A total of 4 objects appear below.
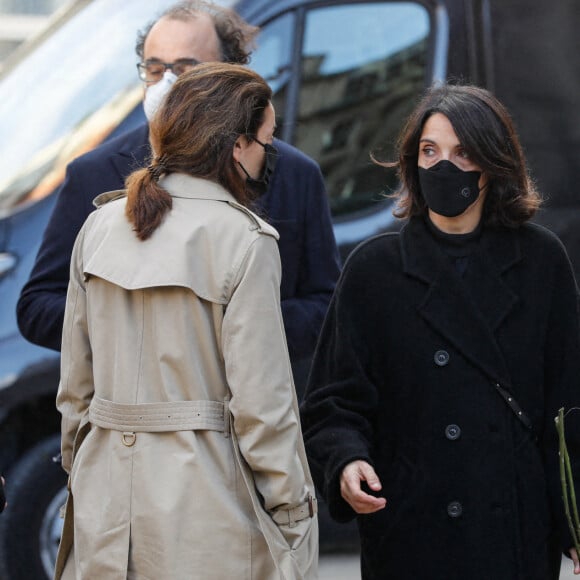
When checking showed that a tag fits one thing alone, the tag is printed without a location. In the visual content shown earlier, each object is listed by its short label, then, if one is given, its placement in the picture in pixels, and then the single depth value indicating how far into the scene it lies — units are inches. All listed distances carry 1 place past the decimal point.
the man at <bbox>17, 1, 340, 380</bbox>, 297.1
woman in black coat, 248.8
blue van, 393.4
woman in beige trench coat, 226.2
